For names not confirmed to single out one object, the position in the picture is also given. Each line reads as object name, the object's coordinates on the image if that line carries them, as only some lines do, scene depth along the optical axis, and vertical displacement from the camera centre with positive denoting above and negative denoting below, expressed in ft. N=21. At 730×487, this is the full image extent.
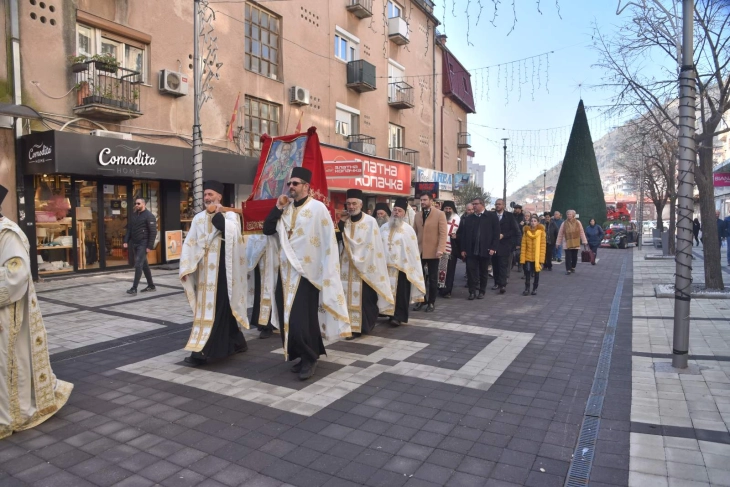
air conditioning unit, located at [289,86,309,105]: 61.31 +14.44
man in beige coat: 29.22 -1.39
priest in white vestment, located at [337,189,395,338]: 22.15 -2.17
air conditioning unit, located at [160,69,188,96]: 45.65 +11.97
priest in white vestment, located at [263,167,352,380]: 16.48 -1.80
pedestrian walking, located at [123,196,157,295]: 33.86 -1.36
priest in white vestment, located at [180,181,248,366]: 17.84 -2.11
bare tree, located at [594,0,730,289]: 31.68 +7.73
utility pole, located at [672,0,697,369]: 17.56 +1.07
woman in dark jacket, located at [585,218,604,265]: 58.70 -2.05
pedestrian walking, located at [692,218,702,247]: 84.74 -1.67
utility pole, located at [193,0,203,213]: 35.60 +4.83
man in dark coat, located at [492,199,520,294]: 36.11 -1.87
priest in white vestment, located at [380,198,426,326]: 25.11 -2.35
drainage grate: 10.73 -5.27
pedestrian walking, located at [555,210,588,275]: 47.37 -1.85
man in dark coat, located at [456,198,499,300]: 33.19 -1.53
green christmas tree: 91.20 +6.94
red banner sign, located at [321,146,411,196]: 59.82 +5.66
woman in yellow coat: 34.73 -2.29
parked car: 86.99 -2.84
